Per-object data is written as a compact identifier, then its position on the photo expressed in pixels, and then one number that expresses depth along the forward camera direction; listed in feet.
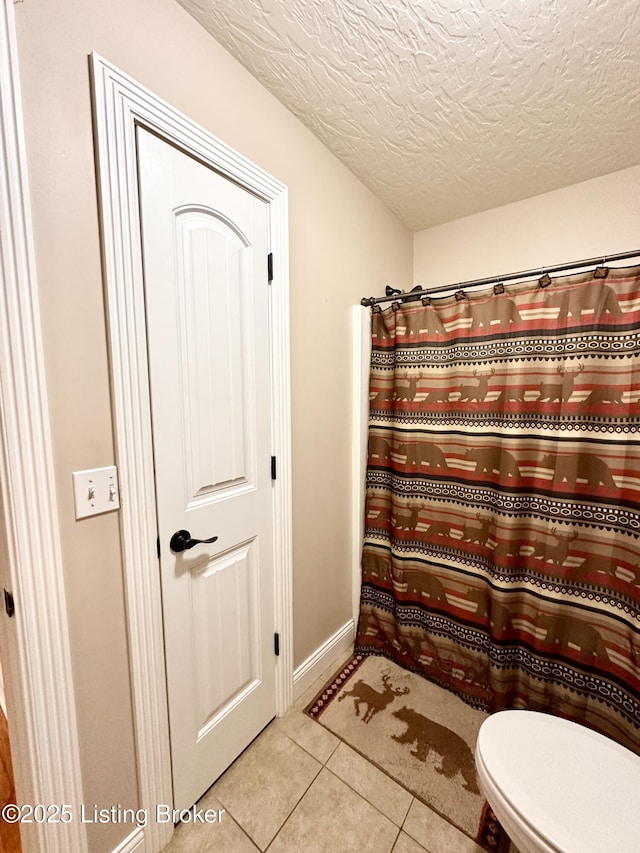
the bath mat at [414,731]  3.60
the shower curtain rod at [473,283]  3.78
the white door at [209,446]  3.08
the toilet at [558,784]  2.38
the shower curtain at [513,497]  3.88
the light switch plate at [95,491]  2.61
